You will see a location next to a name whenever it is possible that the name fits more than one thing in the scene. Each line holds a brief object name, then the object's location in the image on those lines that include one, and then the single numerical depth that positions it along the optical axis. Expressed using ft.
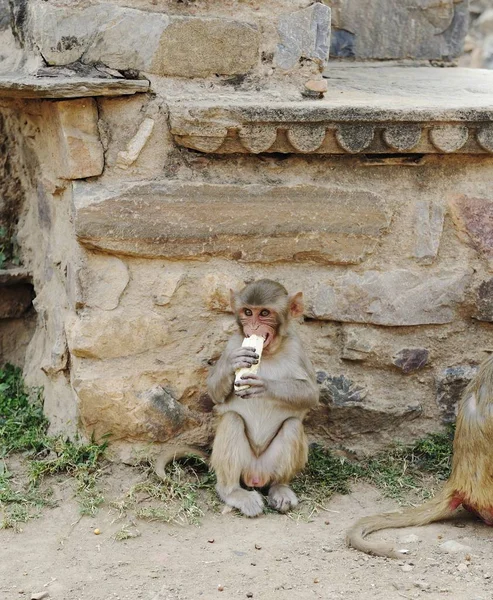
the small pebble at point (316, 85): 16.46
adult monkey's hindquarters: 14.88
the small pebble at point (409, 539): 14.82
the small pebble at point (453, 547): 14.49
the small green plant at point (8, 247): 19.70
